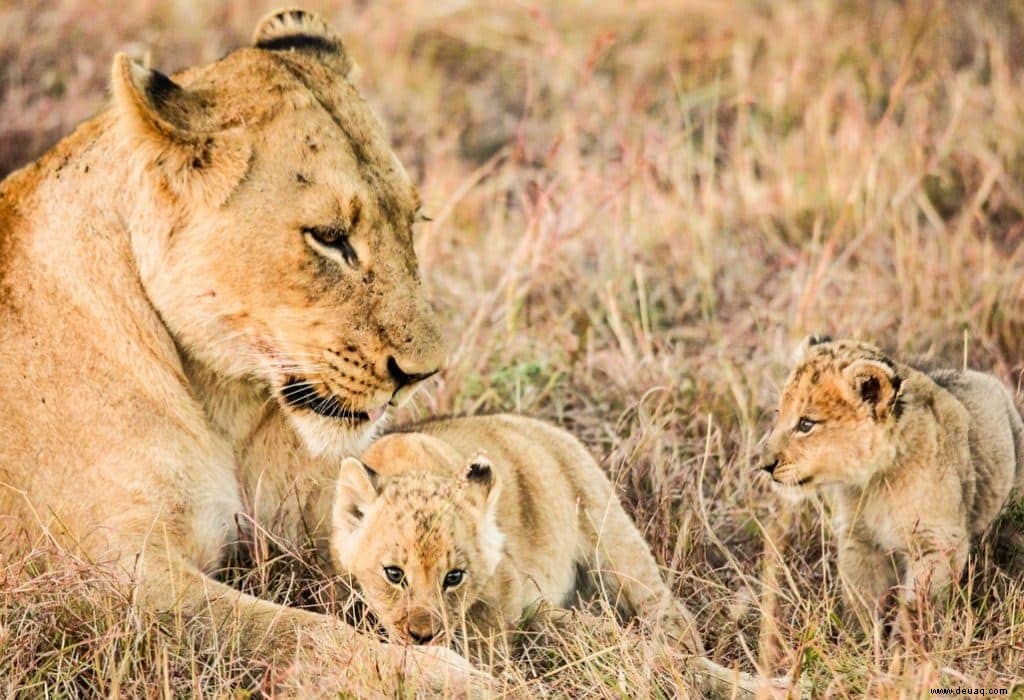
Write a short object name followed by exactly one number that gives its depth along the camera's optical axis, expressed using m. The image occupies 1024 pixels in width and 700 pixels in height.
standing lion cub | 8.98
